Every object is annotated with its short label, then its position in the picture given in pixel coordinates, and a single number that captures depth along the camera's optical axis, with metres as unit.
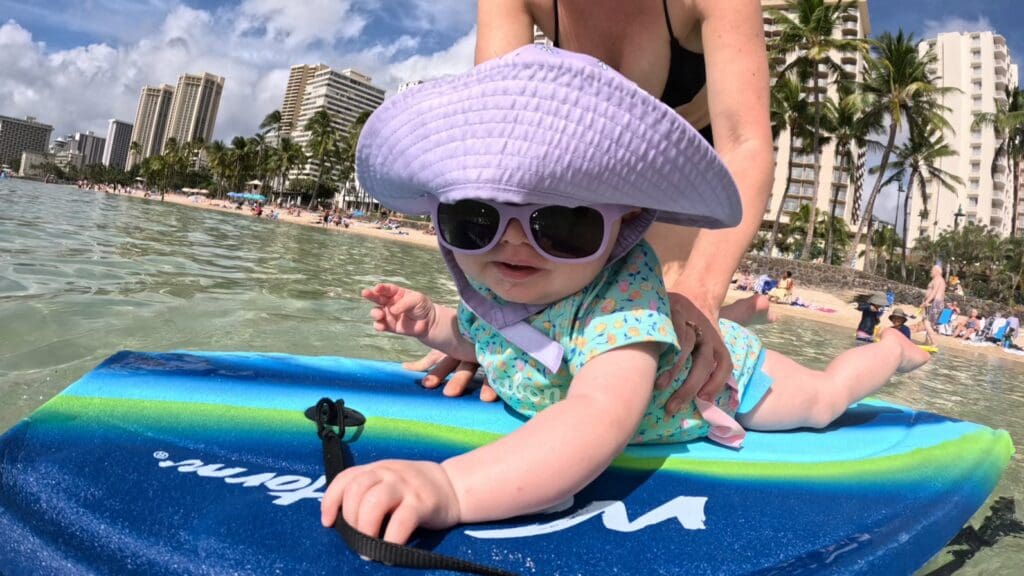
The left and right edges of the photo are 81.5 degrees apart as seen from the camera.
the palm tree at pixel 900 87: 22.59
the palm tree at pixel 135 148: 97.18
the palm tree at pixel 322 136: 55.72
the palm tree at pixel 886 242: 50.78
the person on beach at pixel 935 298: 14.48
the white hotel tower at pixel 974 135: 60.31
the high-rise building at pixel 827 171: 56.81
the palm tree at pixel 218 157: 70.81
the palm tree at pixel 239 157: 69.69
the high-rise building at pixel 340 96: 111.75
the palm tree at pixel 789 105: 25.97
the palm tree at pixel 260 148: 68.56
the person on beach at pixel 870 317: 11.12
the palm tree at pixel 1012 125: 28.30
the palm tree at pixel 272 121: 64.19
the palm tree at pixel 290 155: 62.94
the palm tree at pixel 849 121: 24.39
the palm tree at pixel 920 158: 28.08
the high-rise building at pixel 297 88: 119.12
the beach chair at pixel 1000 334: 14.58
